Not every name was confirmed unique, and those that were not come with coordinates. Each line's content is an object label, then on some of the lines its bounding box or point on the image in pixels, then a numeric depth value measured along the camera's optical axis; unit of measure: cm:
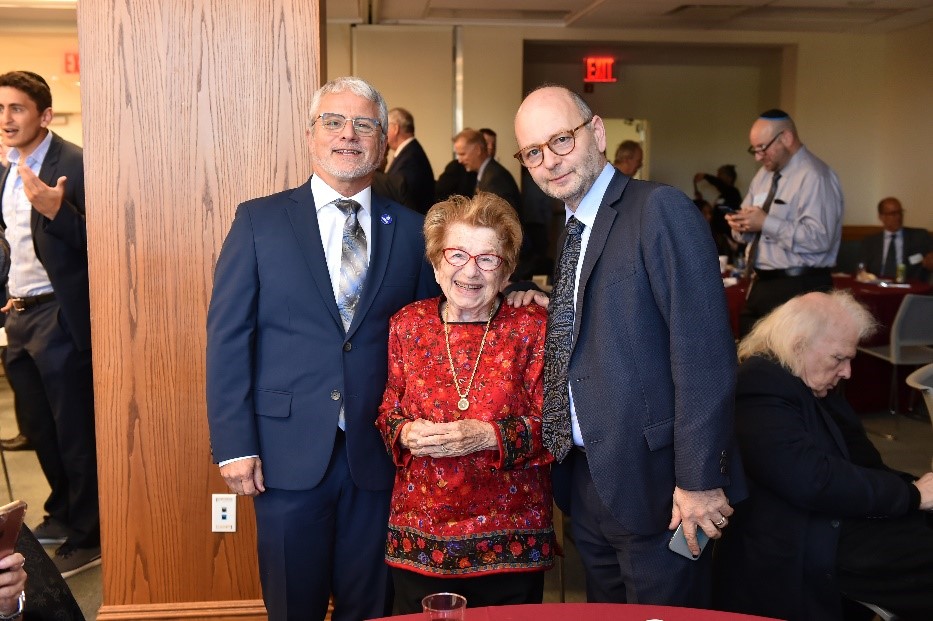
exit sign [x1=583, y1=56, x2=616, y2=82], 1182
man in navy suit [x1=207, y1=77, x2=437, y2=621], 247
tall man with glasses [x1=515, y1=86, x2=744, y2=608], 207
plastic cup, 138
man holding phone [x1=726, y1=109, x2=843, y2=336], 490
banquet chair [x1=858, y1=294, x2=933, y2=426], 617
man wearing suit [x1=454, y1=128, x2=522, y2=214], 715
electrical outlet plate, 321
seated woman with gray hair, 264
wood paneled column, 301
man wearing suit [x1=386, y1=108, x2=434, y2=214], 652
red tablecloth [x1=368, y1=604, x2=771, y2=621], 161
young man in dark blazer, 402
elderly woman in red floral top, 232
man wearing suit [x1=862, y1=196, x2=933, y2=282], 816
